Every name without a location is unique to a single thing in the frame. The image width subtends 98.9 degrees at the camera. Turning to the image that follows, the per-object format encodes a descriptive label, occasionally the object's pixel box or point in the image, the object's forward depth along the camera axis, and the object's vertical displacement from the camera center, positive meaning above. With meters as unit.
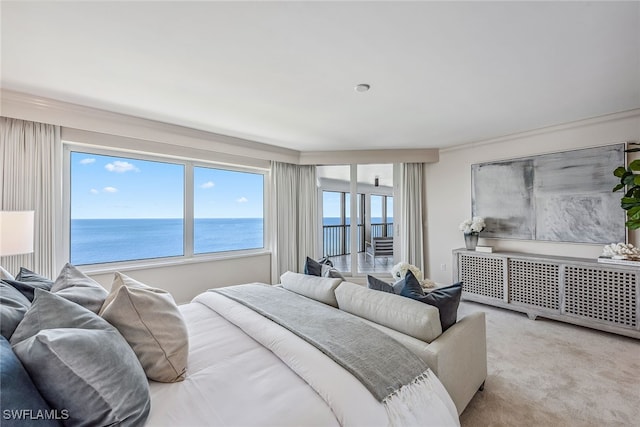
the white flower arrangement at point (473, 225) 3.84 -0.16
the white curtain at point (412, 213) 4.61 +0.03
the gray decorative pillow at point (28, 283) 1.29 -0.33
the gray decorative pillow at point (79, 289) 1.24 -0.34
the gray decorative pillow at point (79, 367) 0.80 -0.46
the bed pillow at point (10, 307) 0.98 -0.35
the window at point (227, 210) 4.03 +0.11
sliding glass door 4.87 +0.03
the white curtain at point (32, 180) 2.50 +0.38
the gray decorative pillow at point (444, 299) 1.67 -0.52
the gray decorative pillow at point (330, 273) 2.26 -0.48
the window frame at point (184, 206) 2.96 +0.16
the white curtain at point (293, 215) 4.50 +0.02
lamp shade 1.92 -0.09
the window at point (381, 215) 5.37 +0.00
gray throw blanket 1.21 -0.65
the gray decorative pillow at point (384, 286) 1.91 -0.51
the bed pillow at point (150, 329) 1.16 -0.49
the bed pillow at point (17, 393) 0.68 -0.45
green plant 2.35 +0.22
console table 2.71 -0.85
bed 0.82 -0.64
